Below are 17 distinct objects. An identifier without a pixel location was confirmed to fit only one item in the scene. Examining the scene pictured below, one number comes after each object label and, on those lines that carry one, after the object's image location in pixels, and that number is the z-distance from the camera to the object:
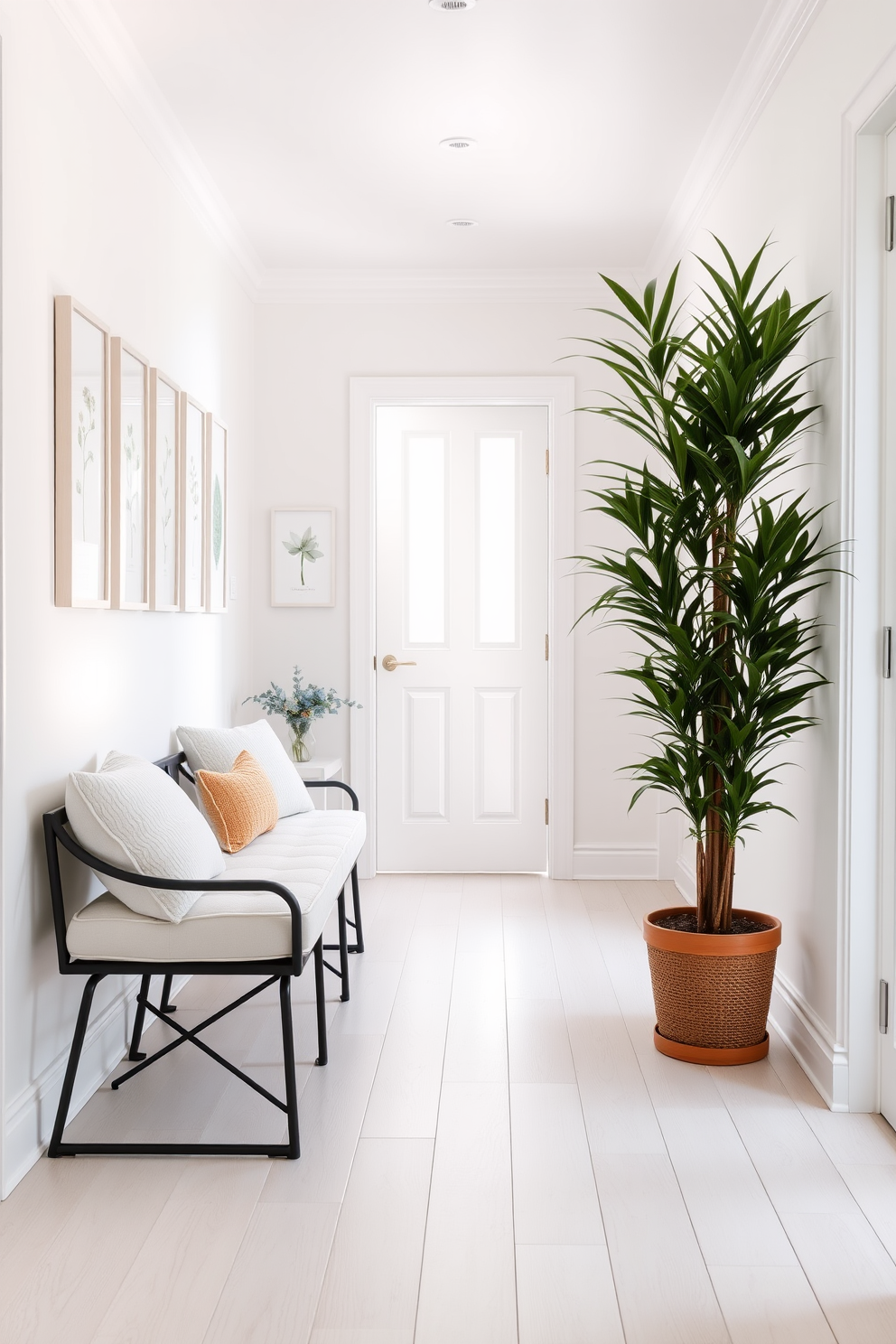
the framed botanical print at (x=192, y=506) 3.62
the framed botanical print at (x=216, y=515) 4.02
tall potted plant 2.68
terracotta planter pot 2.83
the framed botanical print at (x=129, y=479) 2.88
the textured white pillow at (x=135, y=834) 2.43
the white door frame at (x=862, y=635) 2.48
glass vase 4.63
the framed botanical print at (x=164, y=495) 3.24
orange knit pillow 3.15
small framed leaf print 4.98
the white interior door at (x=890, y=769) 2.45
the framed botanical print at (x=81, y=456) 2.54
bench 2.38
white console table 4.46
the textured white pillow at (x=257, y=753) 3.44
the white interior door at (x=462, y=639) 5.11
